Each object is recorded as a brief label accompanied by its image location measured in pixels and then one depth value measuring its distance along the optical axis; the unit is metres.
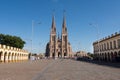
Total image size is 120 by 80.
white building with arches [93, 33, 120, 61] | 26.12
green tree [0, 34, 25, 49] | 41.41
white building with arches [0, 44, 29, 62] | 23.06
